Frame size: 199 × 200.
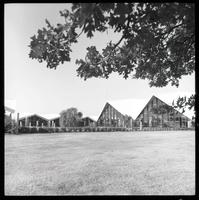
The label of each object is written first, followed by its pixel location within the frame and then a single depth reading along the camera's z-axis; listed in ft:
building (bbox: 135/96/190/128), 174.81
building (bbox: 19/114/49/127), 176.35
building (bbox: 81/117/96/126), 220.43
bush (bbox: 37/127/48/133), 124.42
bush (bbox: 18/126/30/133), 112.13
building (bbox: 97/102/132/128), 204.03
